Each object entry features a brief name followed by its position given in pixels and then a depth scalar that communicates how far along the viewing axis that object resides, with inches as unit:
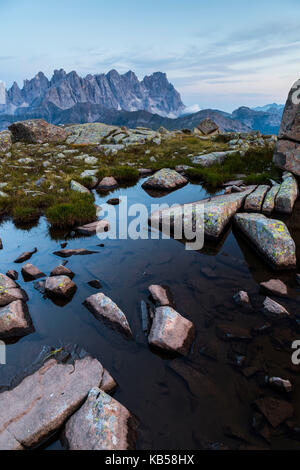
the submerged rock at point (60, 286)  248.2
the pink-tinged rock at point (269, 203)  412.8
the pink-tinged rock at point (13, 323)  207.3
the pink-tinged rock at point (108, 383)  162.1
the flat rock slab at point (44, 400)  138.6
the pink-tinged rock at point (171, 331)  187.3
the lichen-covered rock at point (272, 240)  283.1
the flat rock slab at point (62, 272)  280.5
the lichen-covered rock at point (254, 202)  417.9
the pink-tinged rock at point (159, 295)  233.3
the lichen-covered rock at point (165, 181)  613.3
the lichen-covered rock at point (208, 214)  360.2
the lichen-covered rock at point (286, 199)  414.2
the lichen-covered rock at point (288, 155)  510.6
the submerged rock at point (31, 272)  281.7
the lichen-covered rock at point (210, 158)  788.0
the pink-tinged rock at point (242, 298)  229.3
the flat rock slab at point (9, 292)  230.5
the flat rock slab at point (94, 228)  397.3
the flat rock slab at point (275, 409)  142.0
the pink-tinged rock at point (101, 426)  131.4
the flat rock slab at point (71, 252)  329.1
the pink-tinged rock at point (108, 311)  207.5
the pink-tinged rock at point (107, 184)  675.4
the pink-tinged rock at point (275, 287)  241.8
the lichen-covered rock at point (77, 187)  561.7
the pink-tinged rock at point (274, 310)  213.3
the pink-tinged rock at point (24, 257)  319.4
